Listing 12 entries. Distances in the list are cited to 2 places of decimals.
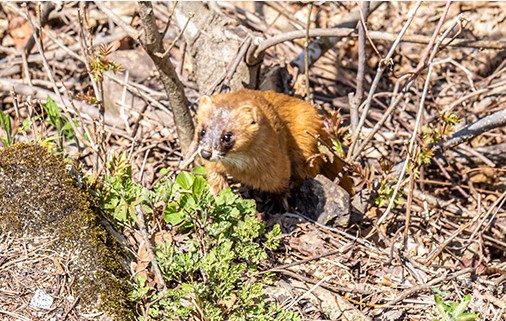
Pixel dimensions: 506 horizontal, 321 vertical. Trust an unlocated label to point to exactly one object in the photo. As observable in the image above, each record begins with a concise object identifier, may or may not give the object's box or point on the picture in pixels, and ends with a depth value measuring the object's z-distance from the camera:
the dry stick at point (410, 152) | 9.76
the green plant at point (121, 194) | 9.35
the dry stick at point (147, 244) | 8.81
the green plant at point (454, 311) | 7.94
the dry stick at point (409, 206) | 10.25
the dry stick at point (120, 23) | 10.41
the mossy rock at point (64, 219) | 8.55
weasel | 10.24
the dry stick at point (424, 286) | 9.58
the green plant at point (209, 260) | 8.42
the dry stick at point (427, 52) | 9.84
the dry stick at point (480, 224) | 10.59
